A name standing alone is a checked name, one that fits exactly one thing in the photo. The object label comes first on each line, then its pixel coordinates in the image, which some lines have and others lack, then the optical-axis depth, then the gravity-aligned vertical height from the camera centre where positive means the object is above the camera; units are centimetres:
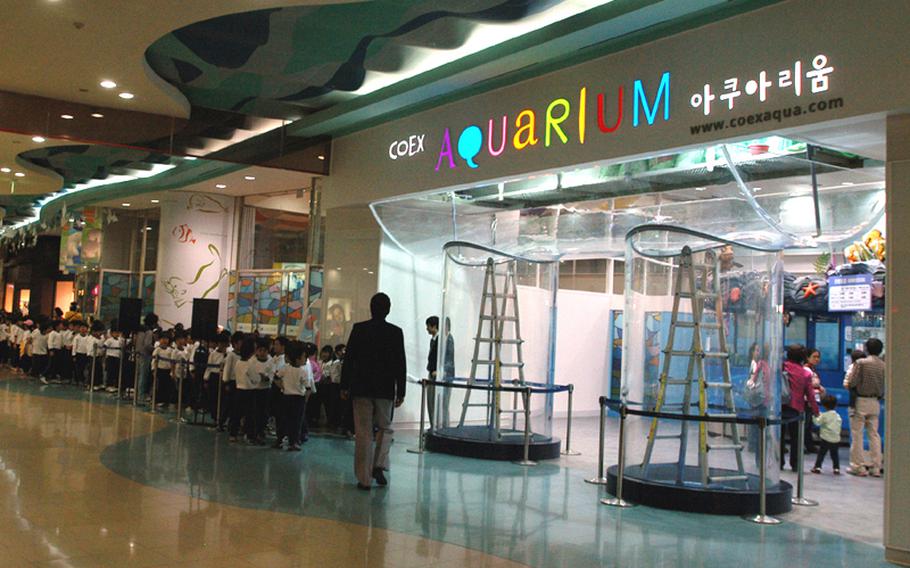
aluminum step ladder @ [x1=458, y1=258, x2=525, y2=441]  984 +10
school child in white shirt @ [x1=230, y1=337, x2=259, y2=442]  943 -78
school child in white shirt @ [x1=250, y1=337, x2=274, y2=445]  945 -66
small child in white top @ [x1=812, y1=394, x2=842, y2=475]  954 -96
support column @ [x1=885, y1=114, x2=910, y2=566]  536 +2
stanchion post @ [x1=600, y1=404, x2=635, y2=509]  697 -111
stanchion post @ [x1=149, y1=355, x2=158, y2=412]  1218 -94
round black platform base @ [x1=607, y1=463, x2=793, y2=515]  678 -125
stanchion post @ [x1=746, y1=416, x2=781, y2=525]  657 -110
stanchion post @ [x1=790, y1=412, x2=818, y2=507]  738 -119
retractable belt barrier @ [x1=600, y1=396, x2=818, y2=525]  664 -73
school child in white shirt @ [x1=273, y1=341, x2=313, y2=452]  909 -71
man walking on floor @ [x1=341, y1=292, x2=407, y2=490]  708 -46
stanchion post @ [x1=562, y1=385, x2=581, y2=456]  984 -131
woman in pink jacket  955 -40
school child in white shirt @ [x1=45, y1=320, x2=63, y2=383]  1638 -61
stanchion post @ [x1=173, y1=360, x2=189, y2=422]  1110 -76
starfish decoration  1260 +96
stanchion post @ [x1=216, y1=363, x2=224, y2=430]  1063 -88
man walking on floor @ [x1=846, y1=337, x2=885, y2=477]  951 -61
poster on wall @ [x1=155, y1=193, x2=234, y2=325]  1695 +148
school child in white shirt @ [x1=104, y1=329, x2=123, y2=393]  1463 -73
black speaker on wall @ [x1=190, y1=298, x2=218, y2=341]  1224 +8
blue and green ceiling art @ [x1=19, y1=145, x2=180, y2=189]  1150 +250
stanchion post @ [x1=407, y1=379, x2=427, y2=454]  931 -94
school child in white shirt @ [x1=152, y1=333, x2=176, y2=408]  1237 -76
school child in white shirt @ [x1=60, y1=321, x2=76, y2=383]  1638 -77
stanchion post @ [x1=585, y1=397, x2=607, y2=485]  775 -125
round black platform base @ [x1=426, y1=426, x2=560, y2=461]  912 -123
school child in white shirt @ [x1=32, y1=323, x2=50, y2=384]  1648 -75
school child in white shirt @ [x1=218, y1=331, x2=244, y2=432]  999 -65
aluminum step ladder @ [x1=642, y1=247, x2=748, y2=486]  726 -5
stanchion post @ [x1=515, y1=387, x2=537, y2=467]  891 -102
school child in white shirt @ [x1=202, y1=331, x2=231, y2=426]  1104 -71
